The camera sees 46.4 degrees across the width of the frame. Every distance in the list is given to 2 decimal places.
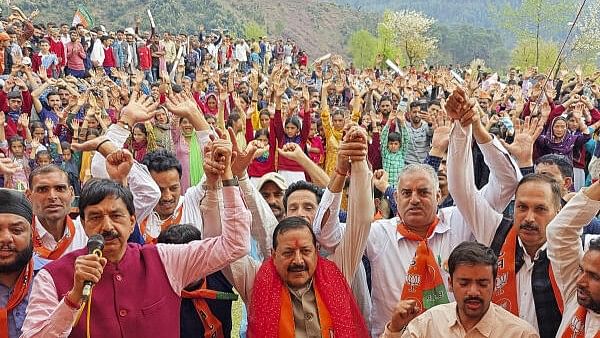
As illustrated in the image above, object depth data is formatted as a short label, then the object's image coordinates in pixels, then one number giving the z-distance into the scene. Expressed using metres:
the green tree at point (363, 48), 53.95
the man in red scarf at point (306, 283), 2.99
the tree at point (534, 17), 43.94
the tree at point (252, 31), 51.58
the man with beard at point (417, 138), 7.85
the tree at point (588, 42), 39.28
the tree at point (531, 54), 43.59
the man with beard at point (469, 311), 2.77
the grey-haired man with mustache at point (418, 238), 3.28
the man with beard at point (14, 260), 2.70
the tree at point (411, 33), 48.53
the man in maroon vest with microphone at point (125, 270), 2.46
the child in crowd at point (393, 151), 7.55
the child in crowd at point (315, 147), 7.85
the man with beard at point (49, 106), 9.64
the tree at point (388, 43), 49.06
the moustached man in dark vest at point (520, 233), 2.99
